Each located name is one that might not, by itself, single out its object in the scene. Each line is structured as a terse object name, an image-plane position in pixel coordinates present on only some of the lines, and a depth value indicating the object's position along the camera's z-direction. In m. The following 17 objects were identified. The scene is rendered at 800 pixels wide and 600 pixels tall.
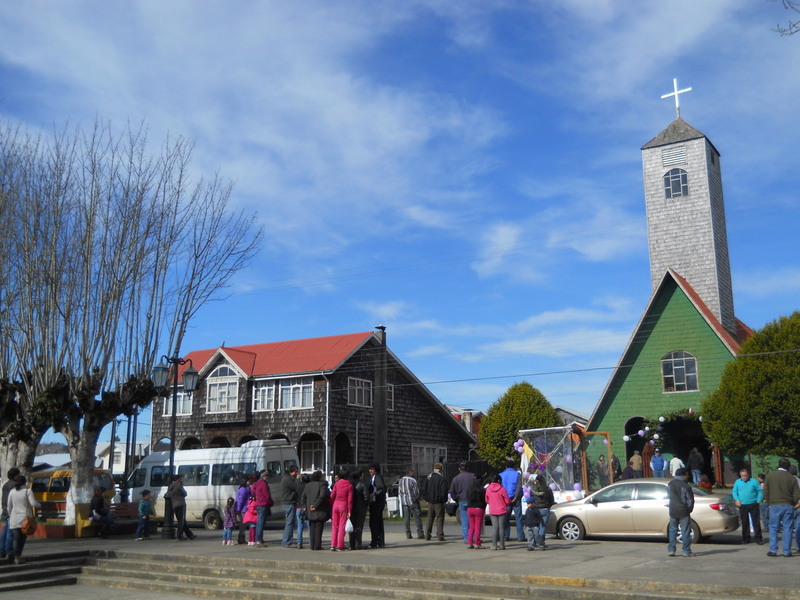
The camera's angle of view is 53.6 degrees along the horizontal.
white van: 25.16
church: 33.06
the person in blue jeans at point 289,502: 16.94
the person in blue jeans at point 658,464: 22.41
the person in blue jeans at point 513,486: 15.67
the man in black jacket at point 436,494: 16.61
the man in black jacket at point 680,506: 13.42
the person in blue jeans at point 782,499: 13.49
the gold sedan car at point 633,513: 15.36
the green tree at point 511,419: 41.09
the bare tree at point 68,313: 20.36
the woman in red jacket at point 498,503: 15.05
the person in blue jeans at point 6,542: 14.76
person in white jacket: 14.21
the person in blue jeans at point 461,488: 15.91
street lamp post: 19.92
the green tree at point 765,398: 27.70
